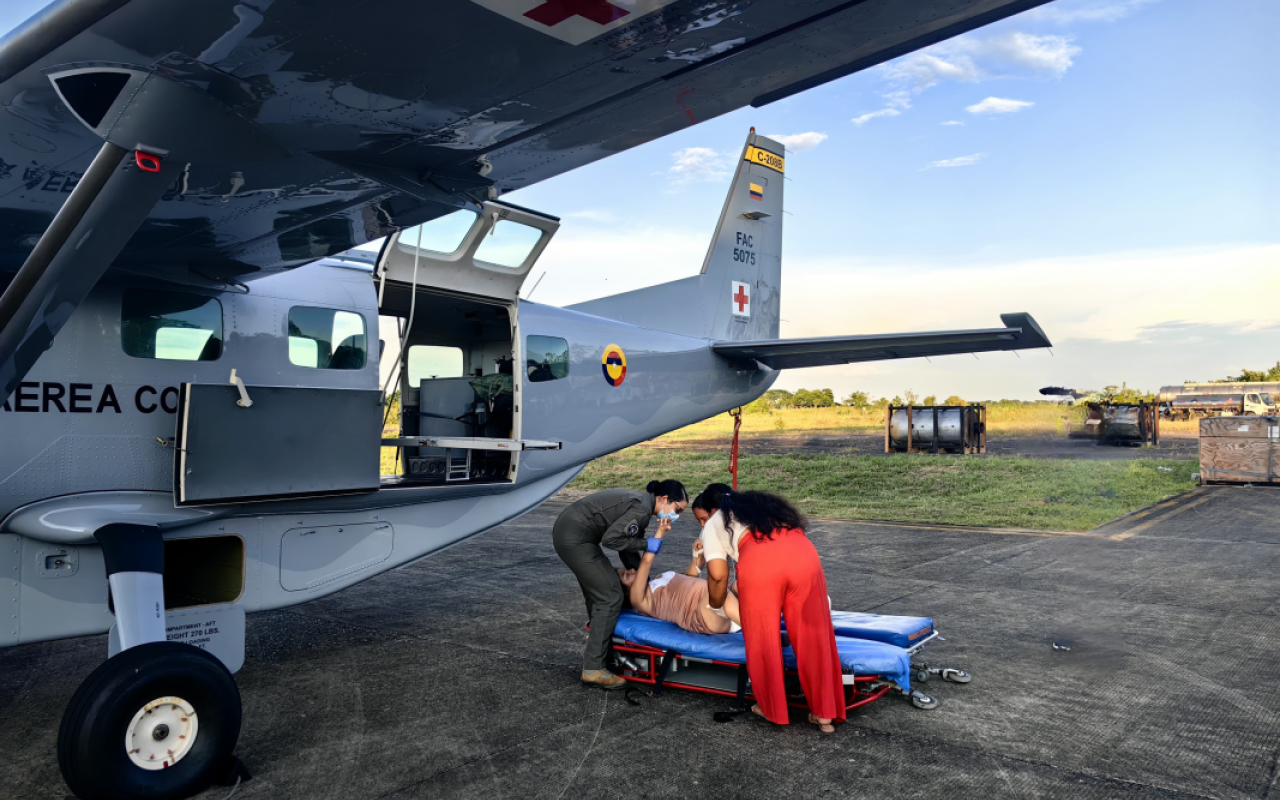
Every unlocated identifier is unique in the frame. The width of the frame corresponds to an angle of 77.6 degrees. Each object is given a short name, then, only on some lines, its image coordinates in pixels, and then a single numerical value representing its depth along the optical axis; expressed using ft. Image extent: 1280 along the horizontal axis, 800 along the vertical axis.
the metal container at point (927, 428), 82.33
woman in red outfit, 14.75
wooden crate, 57.00
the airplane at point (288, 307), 9.36
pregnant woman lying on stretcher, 17.06
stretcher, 15.79
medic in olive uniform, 17.95
